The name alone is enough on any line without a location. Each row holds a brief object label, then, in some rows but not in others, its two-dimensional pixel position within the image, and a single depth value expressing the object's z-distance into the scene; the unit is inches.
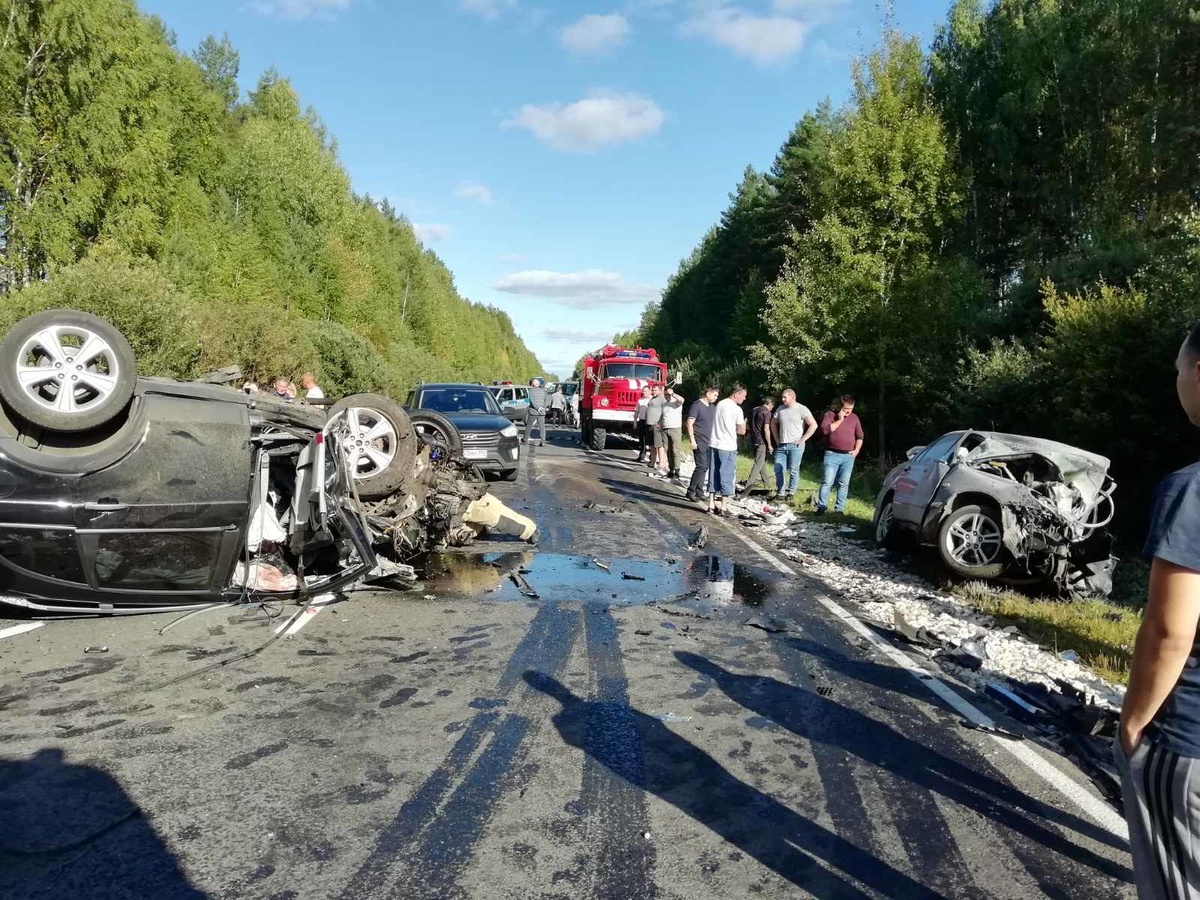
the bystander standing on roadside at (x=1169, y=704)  72.7
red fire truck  1037.2
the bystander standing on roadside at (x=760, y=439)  606.4
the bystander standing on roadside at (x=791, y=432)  553.9
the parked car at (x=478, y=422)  558.3
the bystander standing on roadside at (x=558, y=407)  1797.5
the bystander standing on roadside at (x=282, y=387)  509.7
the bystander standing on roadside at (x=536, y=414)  1016.2
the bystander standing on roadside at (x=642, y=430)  854.7
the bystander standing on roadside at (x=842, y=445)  525.3
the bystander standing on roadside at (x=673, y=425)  708.0
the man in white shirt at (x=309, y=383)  543.1
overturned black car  198.1
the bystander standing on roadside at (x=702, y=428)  524.4
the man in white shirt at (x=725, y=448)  513.7
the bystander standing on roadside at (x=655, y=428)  755.4
